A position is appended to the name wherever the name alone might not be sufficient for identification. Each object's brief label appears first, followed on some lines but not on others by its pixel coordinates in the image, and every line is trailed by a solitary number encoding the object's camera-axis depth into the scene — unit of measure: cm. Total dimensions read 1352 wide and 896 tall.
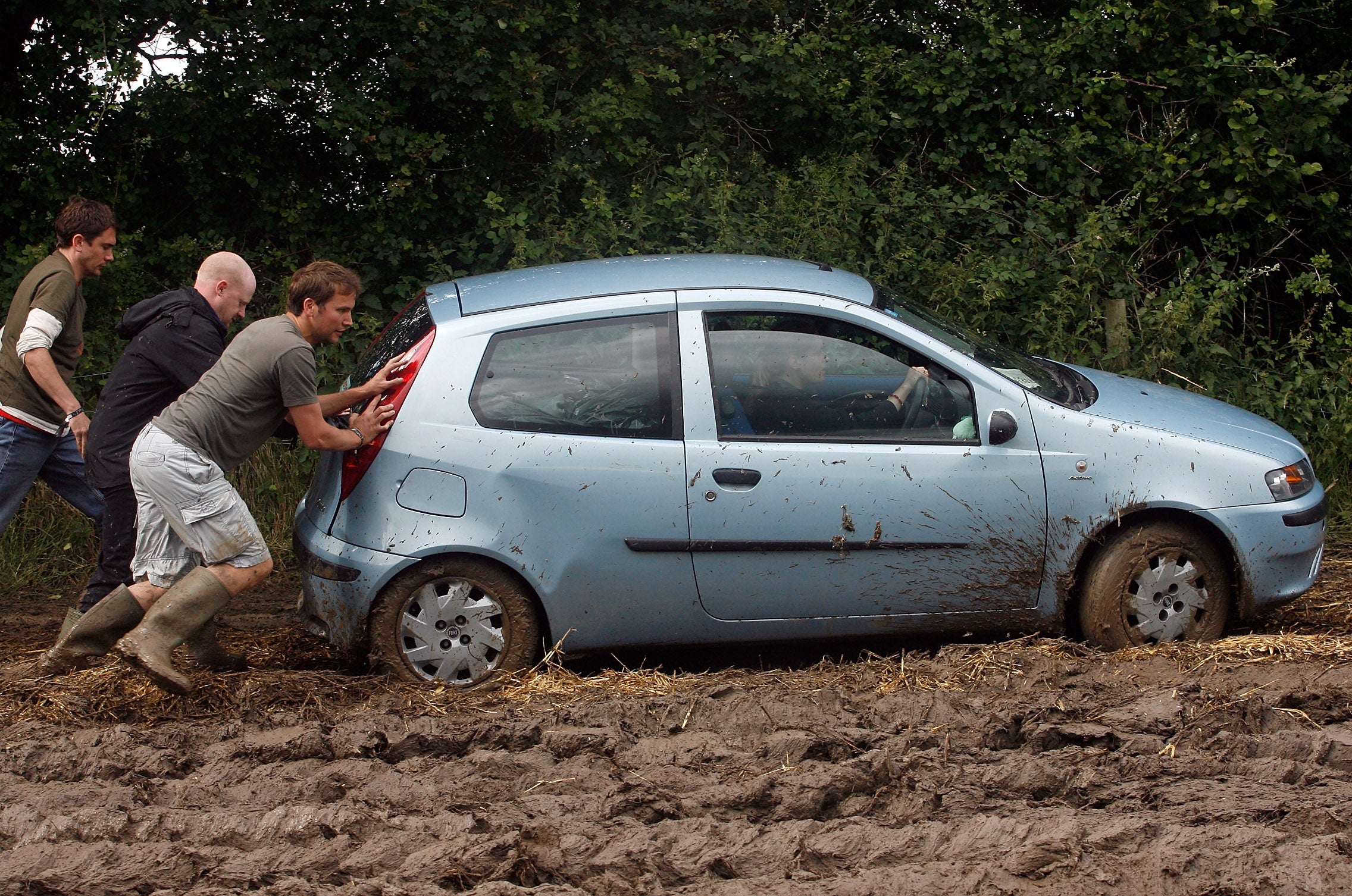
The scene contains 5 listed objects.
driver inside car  1007
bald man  1042
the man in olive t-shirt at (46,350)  1086
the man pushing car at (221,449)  976
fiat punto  987
